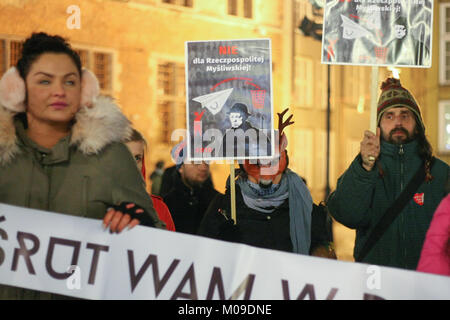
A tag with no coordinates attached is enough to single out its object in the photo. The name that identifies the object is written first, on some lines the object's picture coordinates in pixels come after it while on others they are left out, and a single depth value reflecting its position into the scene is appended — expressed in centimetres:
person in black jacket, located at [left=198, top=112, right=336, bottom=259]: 434
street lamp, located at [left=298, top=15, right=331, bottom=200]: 1440
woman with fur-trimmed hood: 356
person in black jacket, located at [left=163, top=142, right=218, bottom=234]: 589
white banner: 348
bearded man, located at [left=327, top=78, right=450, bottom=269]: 422
